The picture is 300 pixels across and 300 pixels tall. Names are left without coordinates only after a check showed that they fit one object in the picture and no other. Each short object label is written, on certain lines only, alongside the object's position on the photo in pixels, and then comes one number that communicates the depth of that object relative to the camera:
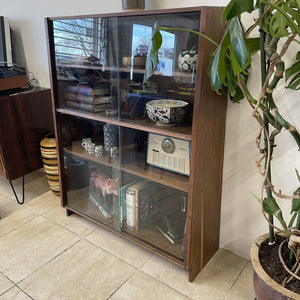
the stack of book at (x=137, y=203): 1.56
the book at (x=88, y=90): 1.57
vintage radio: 1.36
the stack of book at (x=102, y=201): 1.72
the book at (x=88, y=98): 1.57
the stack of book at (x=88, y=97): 1.57
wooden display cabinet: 1.22
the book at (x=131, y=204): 1.56
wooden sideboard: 1.90
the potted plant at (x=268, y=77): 0.69
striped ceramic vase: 2.00
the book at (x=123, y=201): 1.60
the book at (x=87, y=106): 1.58
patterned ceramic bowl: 1.27
